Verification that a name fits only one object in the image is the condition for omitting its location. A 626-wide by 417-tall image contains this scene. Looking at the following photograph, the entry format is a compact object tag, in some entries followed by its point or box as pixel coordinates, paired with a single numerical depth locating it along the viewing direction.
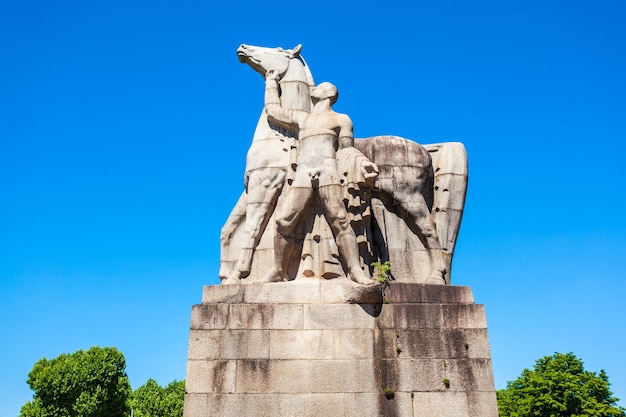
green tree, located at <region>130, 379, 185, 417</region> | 44.62
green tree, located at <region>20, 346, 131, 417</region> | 33.72
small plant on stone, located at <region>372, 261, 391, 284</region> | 11.19
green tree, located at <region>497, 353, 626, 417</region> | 33.91
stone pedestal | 10.20
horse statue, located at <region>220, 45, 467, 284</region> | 12.13
